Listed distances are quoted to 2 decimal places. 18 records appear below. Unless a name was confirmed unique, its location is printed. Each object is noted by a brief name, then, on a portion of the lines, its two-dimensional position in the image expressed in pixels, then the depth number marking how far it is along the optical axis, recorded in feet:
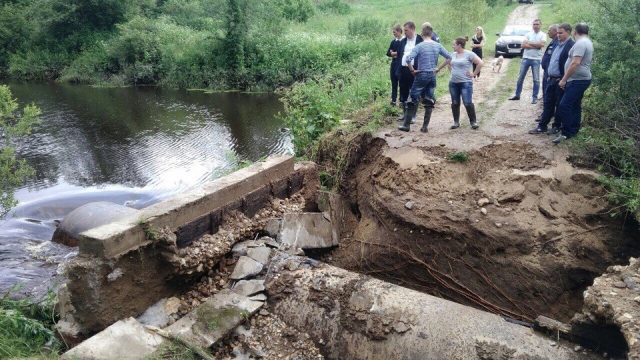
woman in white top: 25.89
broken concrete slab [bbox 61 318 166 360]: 13.84
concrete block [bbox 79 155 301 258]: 15.44
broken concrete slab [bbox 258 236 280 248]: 20.15
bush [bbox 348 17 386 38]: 83.56
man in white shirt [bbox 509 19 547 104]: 30.50
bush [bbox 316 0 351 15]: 117.87
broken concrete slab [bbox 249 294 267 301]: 17.56
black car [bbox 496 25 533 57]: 57.00
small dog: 48.04
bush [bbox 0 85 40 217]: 30.63
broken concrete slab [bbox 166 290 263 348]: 15.79
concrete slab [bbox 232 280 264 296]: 17.75
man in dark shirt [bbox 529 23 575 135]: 24.04
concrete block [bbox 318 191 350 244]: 23.94
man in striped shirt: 25.44
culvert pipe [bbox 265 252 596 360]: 14.23
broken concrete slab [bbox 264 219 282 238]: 20.99
